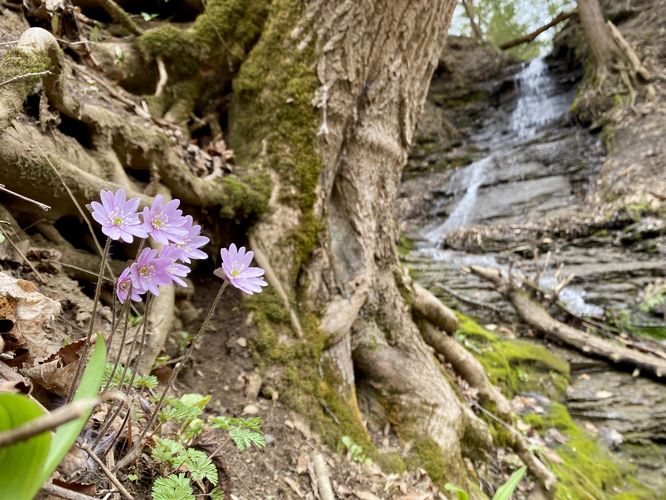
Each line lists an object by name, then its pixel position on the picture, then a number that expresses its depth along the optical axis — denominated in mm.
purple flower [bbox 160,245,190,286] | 259
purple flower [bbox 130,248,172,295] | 256
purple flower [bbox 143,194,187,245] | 247
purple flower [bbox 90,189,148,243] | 235
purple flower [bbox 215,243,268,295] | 270
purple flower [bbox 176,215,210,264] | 276
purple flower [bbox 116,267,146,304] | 265
